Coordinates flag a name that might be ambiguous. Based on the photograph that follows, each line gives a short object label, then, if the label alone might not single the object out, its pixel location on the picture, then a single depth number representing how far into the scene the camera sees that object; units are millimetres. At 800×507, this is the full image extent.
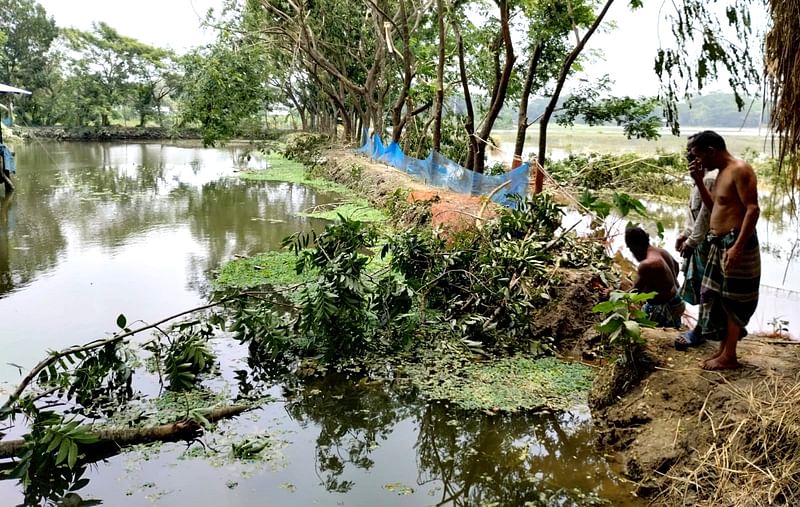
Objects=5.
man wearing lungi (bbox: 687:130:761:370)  3379
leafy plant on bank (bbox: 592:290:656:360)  3668
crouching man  4293
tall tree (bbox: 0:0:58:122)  36938
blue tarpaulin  8523
